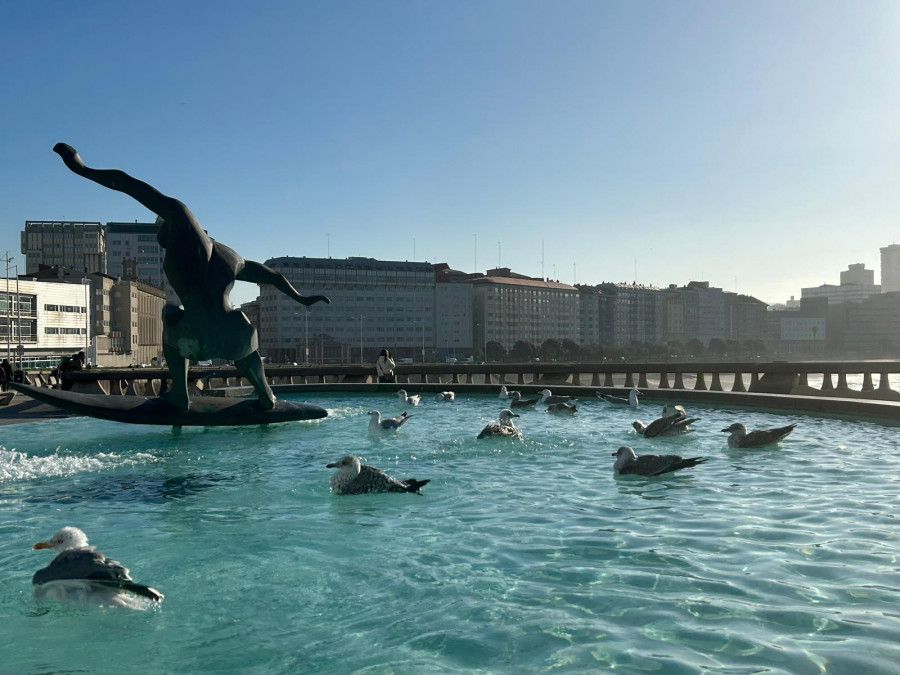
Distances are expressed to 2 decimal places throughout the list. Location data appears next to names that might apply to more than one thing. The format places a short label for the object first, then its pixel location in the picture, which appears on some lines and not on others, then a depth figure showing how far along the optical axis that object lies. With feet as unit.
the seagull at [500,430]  46.26
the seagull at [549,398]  69.00
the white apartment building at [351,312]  481.46
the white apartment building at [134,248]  505.66
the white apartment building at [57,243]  523.70
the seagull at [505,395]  78.23
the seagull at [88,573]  17.80
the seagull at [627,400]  67.00
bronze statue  47.19
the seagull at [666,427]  46.70
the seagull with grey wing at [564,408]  62.03
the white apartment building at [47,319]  281.13
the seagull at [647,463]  33.83
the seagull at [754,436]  42.19
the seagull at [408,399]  72.28
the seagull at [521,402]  68.03
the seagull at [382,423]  50.15
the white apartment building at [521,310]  532.73
